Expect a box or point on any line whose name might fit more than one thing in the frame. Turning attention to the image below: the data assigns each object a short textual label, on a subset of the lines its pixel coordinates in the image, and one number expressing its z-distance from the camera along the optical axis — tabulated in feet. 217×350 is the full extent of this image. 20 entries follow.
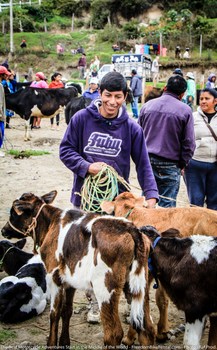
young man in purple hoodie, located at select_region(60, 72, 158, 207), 14.16
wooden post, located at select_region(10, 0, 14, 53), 164.69
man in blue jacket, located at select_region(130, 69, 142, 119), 70.13
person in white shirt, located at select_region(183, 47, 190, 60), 157.03
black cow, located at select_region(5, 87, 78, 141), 53.83
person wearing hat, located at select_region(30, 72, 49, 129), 60.96
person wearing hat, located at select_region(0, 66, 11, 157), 38.40
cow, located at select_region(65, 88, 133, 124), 49.83
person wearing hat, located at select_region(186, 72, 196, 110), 63.52
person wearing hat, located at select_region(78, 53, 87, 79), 133.18
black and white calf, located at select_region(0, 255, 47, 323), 15.44
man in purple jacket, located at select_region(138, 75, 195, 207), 19.31
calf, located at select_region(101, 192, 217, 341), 15.52
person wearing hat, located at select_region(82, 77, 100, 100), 49.55
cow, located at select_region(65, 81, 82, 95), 74.56
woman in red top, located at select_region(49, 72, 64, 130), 61.85
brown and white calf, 11.76
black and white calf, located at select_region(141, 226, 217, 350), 12.17
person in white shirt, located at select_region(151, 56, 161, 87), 110.22
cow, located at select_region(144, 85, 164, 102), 60.03
